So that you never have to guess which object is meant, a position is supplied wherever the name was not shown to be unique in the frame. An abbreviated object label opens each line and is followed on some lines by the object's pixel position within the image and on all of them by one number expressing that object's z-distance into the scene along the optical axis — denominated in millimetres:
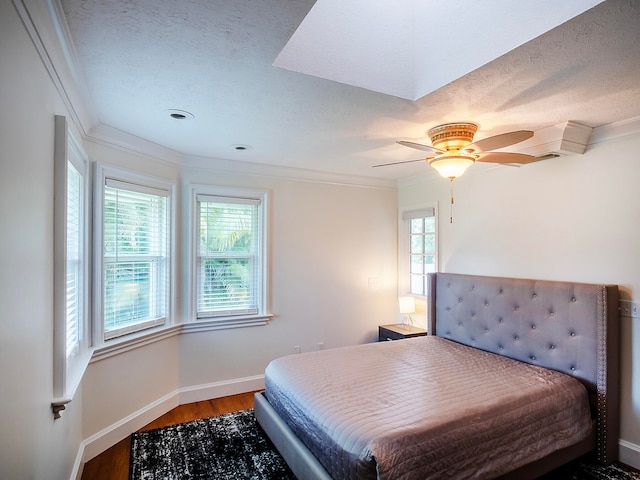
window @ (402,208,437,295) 4121
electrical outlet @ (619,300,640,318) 2400
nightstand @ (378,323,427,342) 3941
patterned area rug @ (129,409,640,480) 2320
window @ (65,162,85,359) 2178
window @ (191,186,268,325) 3541
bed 1796
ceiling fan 2350
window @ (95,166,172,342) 2732
